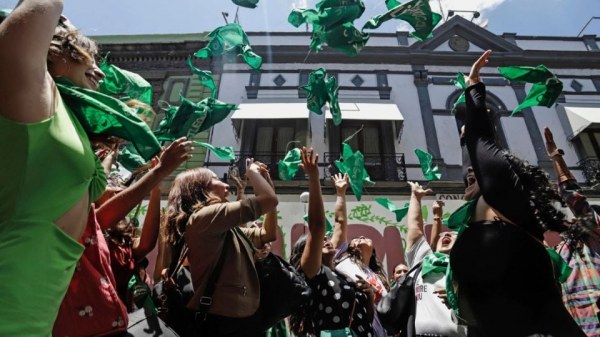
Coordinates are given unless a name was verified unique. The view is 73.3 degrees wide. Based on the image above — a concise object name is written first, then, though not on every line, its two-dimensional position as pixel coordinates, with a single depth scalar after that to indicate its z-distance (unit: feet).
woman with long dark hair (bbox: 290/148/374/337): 8.07
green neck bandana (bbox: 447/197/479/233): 6.24
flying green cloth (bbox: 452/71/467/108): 9.00
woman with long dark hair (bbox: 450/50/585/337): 4.76
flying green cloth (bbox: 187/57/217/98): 16.37
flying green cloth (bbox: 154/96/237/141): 11.92
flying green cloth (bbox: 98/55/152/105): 10.01
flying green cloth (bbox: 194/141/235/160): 16.86
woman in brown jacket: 6.49
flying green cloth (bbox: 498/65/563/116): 8.80
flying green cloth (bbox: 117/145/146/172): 11.96
